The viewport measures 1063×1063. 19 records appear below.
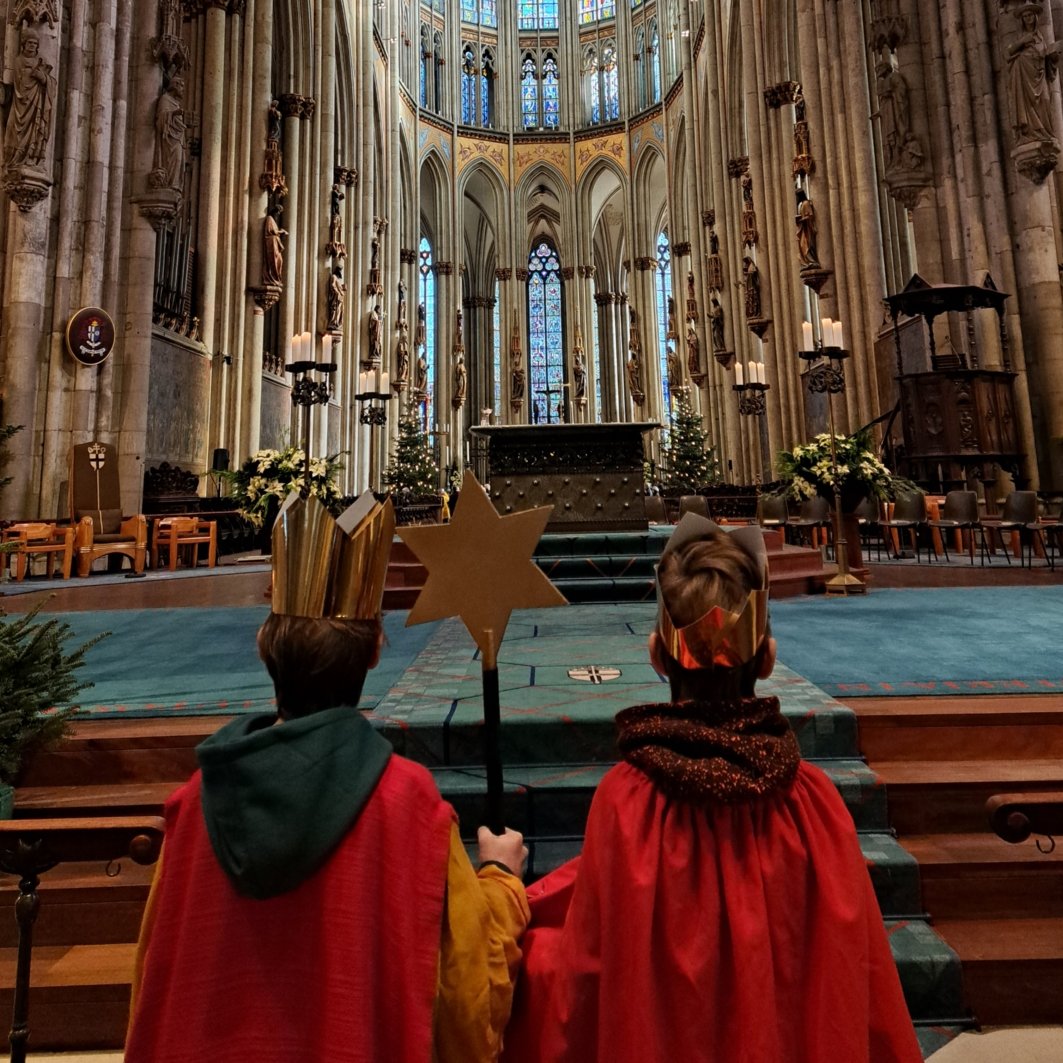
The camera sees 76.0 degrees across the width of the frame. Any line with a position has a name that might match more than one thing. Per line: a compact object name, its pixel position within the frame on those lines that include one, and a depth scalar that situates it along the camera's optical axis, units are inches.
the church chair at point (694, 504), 349.7
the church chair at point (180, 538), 347.9
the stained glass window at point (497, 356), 1093.1
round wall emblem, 334.6
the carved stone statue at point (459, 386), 871.1
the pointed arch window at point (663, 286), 1048.8
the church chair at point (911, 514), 297.6
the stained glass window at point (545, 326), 1097.4
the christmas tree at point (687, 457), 589.0
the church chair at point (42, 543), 277.6
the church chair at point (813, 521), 315.0
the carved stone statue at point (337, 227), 620.4
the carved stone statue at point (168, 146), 367.9
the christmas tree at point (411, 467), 625.0
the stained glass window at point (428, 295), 1014.2
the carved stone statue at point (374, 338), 727.1
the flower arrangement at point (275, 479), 264.1
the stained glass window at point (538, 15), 1072.8
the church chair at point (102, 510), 304.7
